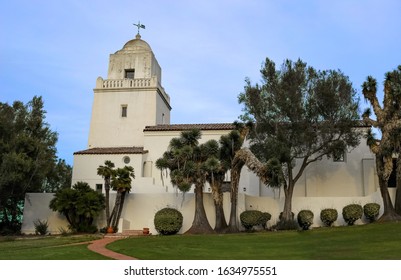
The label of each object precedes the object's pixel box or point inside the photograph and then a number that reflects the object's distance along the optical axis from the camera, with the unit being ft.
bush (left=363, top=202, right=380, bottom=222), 92.07
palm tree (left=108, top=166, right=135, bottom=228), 93.66
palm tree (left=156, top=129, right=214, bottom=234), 86.07
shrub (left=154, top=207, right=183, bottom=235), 88.53
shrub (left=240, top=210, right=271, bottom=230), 89.71
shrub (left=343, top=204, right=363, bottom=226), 92.07
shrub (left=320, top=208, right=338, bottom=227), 93.30
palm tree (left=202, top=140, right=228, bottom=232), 87.66
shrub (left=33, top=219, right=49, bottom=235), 98.78
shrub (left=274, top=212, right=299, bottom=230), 90.89
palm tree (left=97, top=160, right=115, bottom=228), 93.20
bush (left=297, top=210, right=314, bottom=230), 92.02
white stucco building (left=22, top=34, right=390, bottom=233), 99.14
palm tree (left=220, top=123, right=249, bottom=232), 87.15
